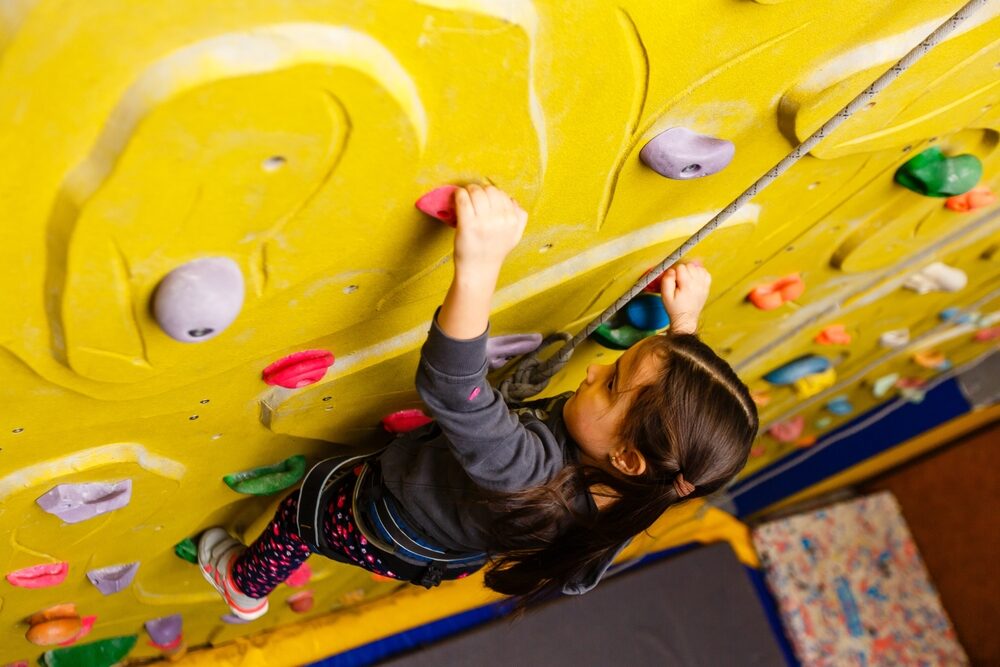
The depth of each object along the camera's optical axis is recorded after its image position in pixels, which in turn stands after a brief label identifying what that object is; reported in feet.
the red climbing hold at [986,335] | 6.15
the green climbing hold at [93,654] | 4.04
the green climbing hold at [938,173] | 3.34
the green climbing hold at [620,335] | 3.44
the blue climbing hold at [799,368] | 5.05
